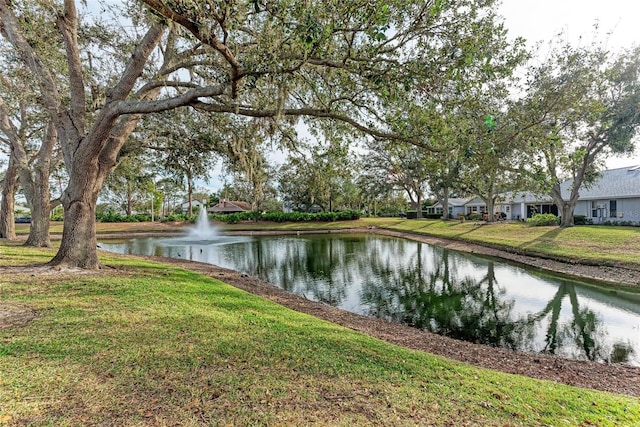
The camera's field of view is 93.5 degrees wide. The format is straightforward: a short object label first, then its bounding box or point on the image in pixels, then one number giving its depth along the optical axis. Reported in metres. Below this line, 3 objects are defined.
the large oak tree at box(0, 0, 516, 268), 4.77
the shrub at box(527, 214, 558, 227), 24.14
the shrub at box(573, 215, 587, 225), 24.85
